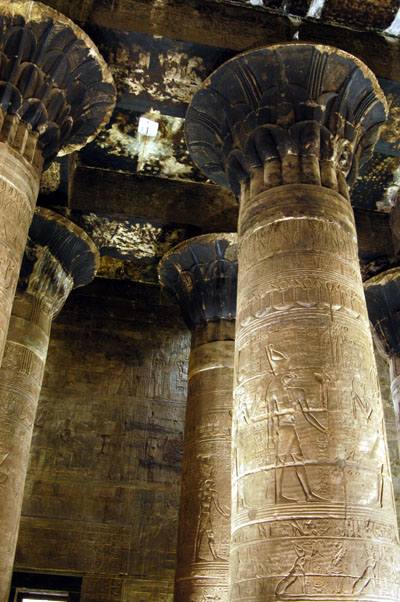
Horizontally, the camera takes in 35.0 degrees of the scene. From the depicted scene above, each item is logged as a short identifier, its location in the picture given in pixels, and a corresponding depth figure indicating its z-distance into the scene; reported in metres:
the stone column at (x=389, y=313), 8.62
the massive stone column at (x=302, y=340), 3.33
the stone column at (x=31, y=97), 4.69
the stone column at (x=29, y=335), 6.55
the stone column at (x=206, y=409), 6.79
